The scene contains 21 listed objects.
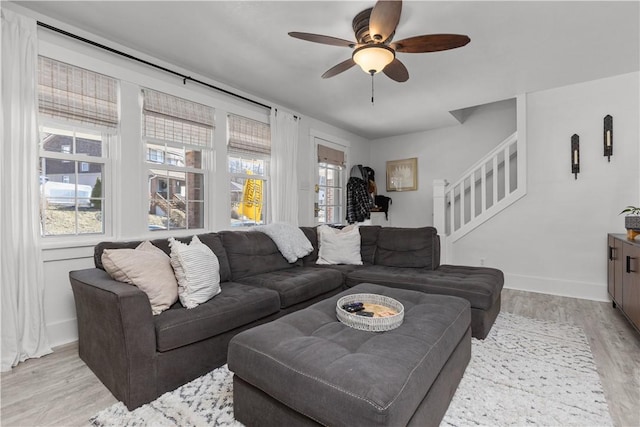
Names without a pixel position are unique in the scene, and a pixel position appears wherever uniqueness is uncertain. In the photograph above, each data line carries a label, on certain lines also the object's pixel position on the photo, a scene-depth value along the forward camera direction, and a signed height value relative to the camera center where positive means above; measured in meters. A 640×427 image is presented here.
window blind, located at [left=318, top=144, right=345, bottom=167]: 5.22 +0.96
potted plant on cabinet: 2.86 -0.16
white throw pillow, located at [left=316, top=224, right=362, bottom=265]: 3.50 -0.44
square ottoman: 1.08 -0.64
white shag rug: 1.55 -1.05
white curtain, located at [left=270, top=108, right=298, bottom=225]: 4.21 +0.61
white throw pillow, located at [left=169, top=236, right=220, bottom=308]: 2.04 -0.44
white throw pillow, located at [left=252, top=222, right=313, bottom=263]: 3.27 -0.32
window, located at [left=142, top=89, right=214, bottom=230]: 3.06 +0.58
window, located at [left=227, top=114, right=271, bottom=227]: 3.84 +0.56
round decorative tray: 1.56 -0.57
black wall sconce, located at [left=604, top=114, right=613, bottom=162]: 3.56 +0.84
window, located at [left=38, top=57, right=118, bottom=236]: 2.43 +0.58
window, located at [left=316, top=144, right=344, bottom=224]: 5.34 +0.46
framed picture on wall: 5.96 +0.70
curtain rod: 2.41 +1.41
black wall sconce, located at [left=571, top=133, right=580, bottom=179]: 3.75 +0.67
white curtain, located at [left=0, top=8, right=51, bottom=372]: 2.16 +0.08
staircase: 4.09 +0.28
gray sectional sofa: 1.68 -0.64
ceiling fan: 1.97 +1.18
